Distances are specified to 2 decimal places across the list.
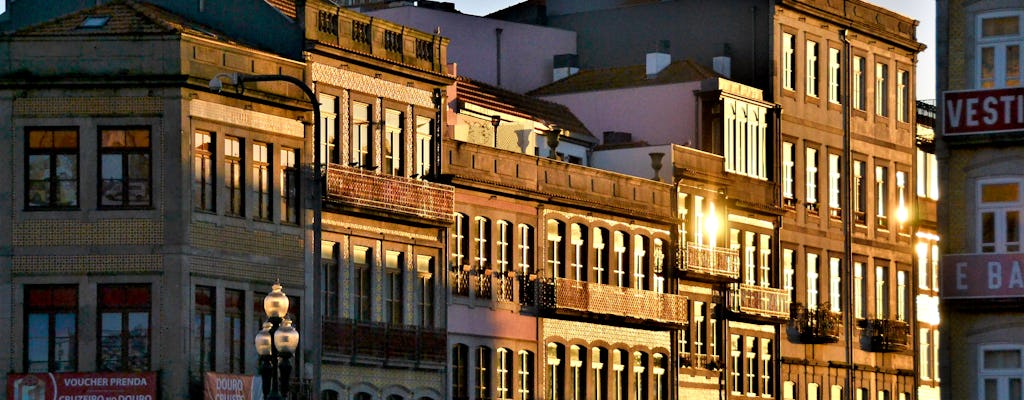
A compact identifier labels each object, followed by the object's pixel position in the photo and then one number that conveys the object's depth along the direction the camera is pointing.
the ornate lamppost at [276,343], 48.53
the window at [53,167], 61.69
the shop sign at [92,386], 60.66
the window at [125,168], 61.72
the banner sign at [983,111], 60.19
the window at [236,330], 63.03
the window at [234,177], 63.28
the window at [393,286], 68.75
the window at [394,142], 69.25
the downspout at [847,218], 89.31
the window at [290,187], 65.25
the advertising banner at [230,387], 61.44
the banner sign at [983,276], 59.66
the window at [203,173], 62.16
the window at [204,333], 61.75
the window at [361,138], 67.94
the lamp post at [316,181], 52.44
